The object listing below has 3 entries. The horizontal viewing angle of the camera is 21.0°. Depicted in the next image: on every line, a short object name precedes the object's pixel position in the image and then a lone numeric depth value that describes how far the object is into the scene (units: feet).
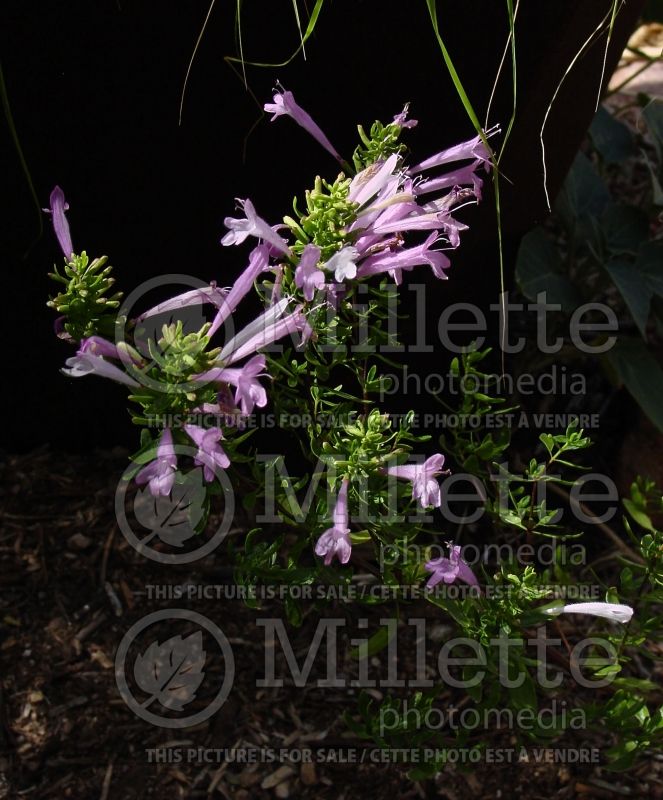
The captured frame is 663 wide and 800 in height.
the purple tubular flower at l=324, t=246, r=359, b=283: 2.01
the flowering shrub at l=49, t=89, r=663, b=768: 2.06
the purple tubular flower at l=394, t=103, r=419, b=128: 2.21
